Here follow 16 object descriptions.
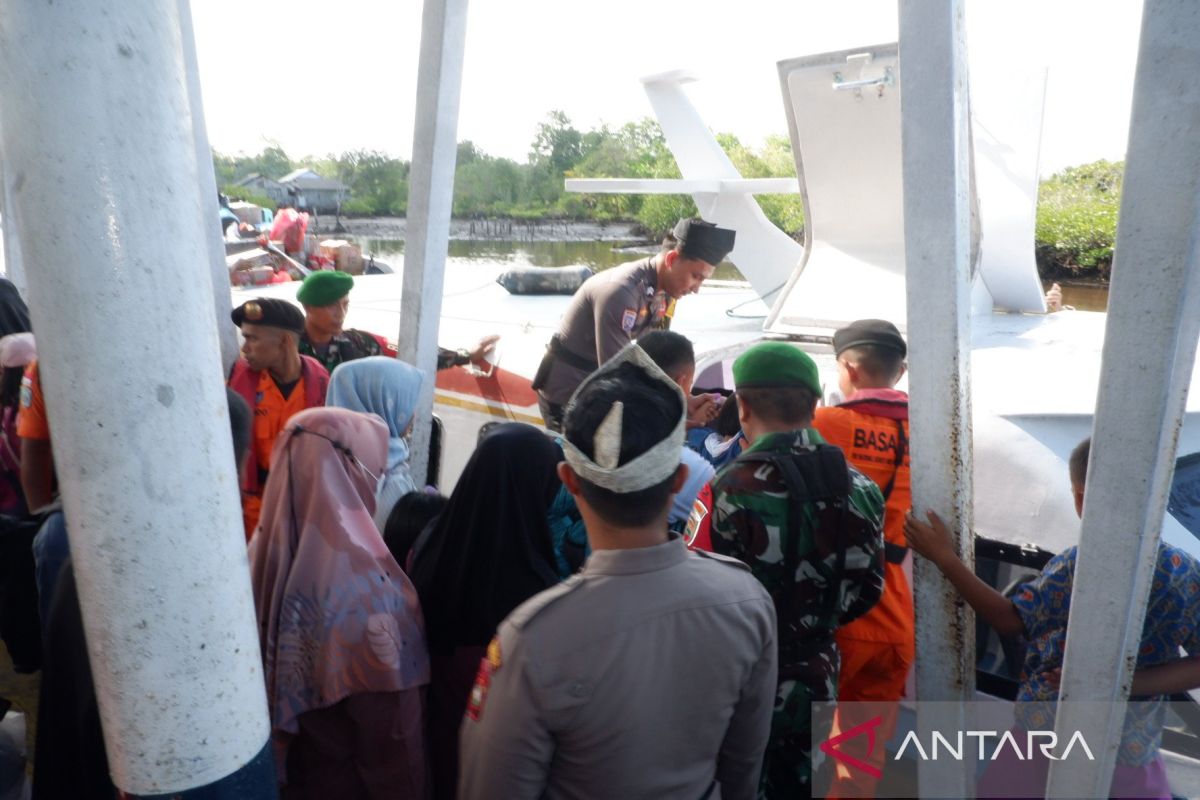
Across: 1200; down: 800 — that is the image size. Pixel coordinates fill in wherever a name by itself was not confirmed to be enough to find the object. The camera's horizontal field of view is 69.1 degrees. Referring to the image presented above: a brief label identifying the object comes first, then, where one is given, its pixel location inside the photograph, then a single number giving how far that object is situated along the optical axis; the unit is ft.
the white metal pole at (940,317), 7.02
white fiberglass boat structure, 13.70
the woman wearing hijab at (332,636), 6.16
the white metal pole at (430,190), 11.43
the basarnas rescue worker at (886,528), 8.54
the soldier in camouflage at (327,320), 13.96
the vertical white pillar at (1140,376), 5.19
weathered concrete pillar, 3.78
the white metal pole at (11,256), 17.67
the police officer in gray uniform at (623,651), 4.34
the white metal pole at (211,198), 10.87
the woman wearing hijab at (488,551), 6.67
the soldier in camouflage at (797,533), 6.95
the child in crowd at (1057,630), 6.59
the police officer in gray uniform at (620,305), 13.10
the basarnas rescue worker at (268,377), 11.00
